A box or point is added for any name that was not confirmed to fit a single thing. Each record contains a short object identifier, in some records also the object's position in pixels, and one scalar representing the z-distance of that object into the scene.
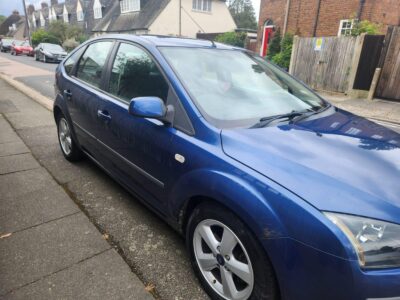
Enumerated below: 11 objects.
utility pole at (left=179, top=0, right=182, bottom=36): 30.21
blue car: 1.44
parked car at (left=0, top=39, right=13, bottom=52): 37.28
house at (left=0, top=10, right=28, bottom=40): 65.19
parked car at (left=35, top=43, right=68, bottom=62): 23.53
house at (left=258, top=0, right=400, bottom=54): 14.16
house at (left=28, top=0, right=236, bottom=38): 29.83
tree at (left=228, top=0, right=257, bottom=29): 63.28
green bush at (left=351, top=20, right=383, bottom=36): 11.50
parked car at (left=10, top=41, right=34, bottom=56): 32.28
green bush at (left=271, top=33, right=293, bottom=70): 15.70
